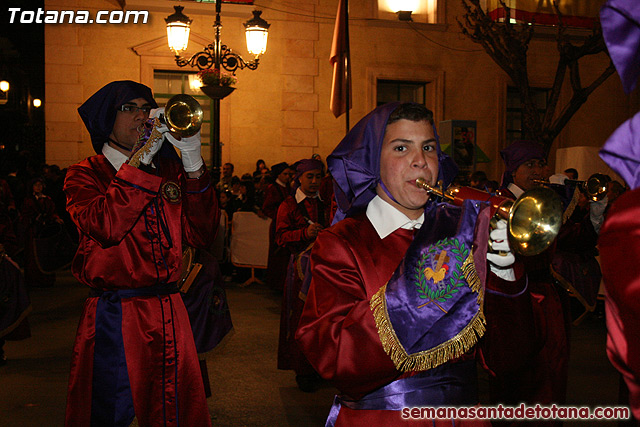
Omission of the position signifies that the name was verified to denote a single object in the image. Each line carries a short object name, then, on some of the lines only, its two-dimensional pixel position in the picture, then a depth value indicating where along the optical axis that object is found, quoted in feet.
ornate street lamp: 32.14
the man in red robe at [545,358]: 14.21
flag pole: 34.61
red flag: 34.88
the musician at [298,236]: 19.63
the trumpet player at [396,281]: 6.56
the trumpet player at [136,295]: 9.95
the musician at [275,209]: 28.07
